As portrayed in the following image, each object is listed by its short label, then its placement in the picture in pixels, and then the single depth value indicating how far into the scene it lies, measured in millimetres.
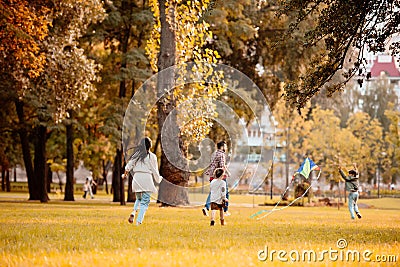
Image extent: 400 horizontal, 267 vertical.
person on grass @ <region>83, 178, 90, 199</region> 49812
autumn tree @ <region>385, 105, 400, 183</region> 63250
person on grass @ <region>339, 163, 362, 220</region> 23500
